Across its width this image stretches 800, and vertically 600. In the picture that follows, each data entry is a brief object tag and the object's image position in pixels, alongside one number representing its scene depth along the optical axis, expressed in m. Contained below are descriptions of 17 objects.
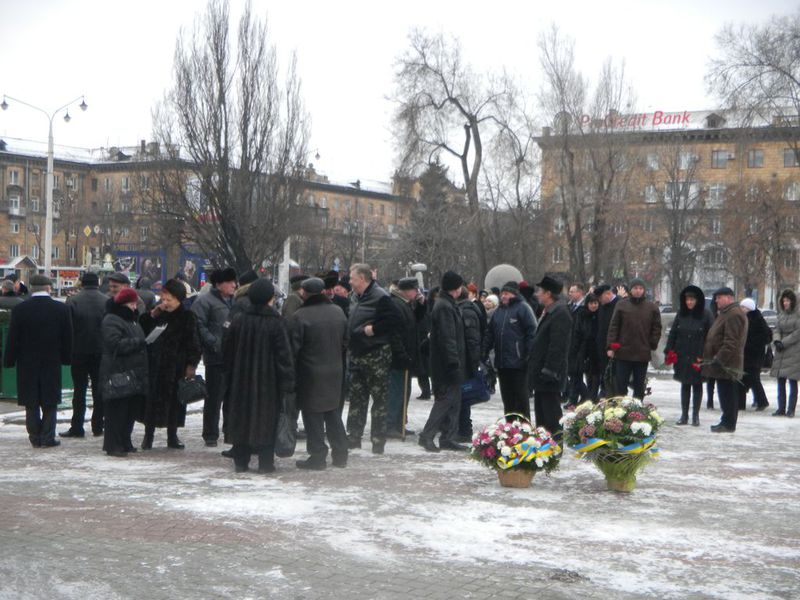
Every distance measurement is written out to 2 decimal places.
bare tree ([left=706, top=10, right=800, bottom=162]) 33.19
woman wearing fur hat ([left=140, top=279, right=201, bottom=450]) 11.59
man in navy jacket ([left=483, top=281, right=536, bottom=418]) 12.06
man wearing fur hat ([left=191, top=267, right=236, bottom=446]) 12.05
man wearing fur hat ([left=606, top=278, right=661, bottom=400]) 14.46
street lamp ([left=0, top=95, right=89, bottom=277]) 39.59
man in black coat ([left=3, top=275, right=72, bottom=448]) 11.78
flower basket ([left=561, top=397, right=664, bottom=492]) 9.62
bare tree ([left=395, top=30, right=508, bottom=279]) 45.47
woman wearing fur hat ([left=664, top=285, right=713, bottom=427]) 15.04
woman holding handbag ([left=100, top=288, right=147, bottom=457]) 11.25
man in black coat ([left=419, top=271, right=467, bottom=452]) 11.79
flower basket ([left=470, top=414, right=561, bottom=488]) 9.62
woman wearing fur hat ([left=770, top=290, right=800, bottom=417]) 16.62
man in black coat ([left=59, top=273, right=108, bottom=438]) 12.81
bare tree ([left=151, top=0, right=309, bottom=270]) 33.81
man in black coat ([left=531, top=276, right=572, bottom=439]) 11.16
